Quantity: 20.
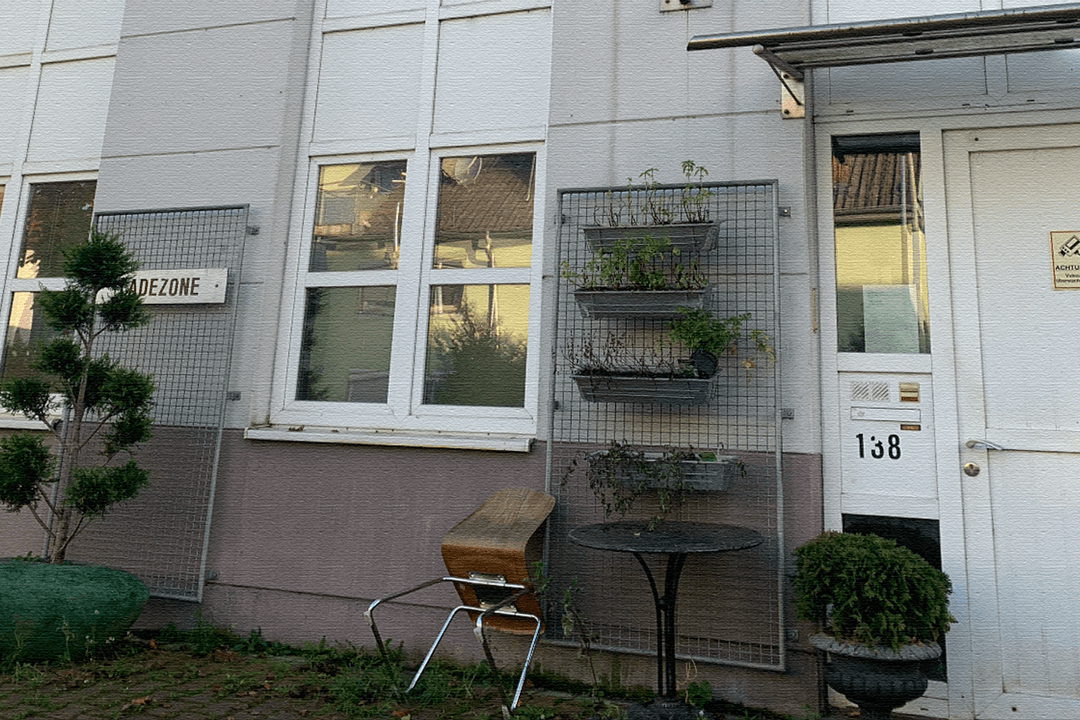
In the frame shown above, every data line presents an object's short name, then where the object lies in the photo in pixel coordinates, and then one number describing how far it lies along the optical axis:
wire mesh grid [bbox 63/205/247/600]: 4.12
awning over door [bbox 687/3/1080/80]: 2.75
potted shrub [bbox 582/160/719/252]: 3.39
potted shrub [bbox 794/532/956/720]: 2.65
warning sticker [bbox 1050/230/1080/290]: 3.24
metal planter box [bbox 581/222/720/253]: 3.36
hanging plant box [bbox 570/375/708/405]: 3.23
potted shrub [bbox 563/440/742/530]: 3.13
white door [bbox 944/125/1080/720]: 3.06
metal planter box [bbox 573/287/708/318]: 3.29
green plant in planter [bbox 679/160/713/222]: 3.52
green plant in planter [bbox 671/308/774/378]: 3.23
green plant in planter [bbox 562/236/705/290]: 3.38
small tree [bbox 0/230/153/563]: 3.69
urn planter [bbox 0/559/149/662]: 3.42
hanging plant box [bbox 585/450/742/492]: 3.11
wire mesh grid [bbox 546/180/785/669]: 3.27
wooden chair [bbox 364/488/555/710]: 3.04
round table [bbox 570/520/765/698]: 2.68
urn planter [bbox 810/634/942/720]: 2.63
